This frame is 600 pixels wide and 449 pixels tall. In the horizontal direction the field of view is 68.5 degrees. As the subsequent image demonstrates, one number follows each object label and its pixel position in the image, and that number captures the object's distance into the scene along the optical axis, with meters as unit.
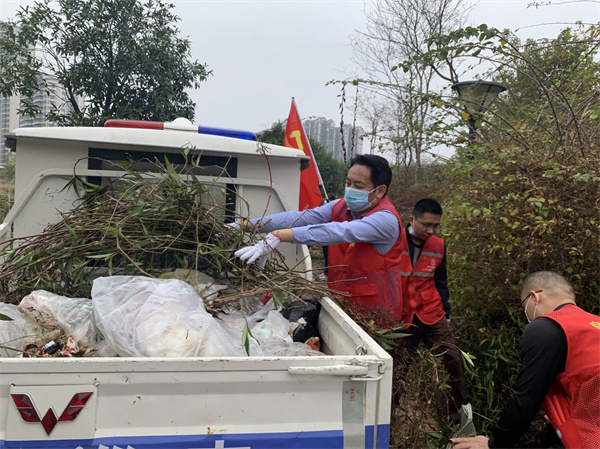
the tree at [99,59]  7.65
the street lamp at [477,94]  3.87
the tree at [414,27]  11.34
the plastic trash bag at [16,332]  1.77
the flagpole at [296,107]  5.45
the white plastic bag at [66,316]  1.87
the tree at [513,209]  2.96
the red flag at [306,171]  4.74
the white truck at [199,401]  1.38
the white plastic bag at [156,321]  1.69
